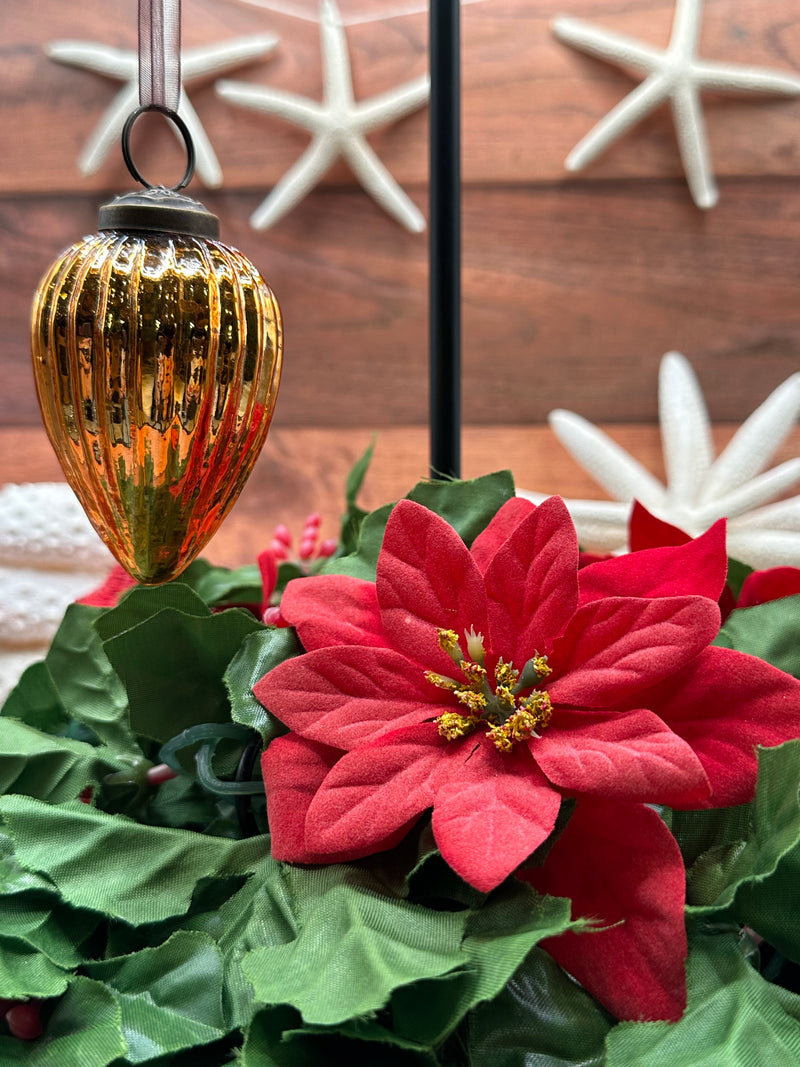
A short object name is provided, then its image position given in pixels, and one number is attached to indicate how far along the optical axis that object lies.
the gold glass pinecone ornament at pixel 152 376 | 0.21
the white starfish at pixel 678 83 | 0.61
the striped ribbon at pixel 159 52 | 0.22
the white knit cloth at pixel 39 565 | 0.44
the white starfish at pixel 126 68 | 0.66
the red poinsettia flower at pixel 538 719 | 0.18
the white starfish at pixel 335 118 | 0.65
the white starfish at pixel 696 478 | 0.47
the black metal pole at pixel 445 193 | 0.31
